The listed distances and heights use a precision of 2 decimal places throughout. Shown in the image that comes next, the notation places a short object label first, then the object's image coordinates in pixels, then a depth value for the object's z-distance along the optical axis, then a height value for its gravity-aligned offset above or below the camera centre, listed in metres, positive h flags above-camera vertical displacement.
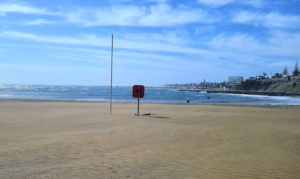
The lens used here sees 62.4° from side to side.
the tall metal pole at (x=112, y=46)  15.75 +2.56
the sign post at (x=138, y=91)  17.03 -0.28
